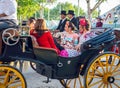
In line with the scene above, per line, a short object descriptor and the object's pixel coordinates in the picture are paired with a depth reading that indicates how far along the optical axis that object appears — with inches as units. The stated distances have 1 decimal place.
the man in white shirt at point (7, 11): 107.5
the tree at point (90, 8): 544.7
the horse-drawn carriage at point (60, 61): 107.0
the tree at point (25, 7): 542.4
